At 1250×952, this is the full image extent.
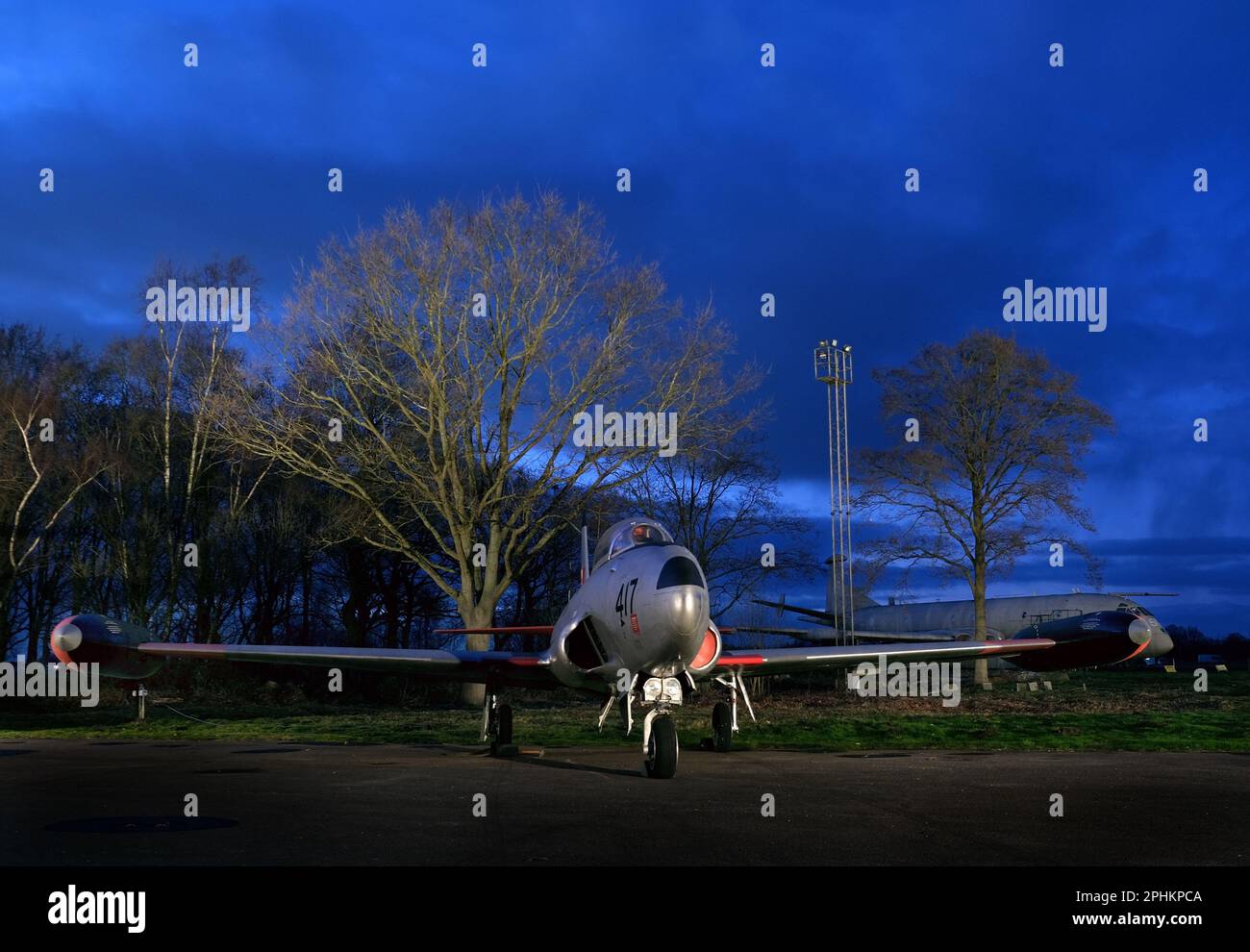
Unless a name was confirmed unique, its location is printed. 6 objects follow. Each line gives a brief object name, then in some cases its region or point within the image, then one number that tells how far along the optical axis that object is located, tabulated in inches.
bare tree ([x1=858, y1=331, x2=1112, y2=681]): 1456.7
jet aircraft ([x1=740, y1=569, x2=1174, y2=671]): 1871.3
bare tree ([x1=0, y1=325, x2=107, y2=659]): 1358.3
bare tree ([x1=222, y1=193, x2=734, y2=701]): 1198.9
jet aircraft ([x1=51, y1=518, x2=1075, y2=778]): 470.6
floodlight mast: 1497.3
